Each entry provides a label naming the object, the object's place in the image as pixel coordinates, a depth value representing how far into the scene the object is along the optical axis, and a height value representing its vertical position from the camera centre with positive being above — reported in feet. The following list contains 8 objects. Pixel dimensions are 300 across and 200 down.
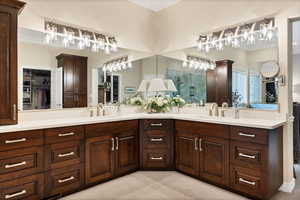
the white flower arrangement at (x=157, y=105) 11.27 -0.30
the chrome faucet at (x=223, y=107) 9.55 -0.38
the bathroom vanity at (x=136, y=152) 6.42 -2.12
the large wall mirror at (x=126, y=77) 8.30 +1.18
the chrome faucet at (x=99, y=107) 10.05 -0.40
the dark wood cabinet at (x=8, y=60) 6.49 +1.37
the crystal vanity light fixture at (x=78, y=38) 8.75 +3.07
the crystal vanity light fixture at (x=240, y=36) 8.38 +3.05
